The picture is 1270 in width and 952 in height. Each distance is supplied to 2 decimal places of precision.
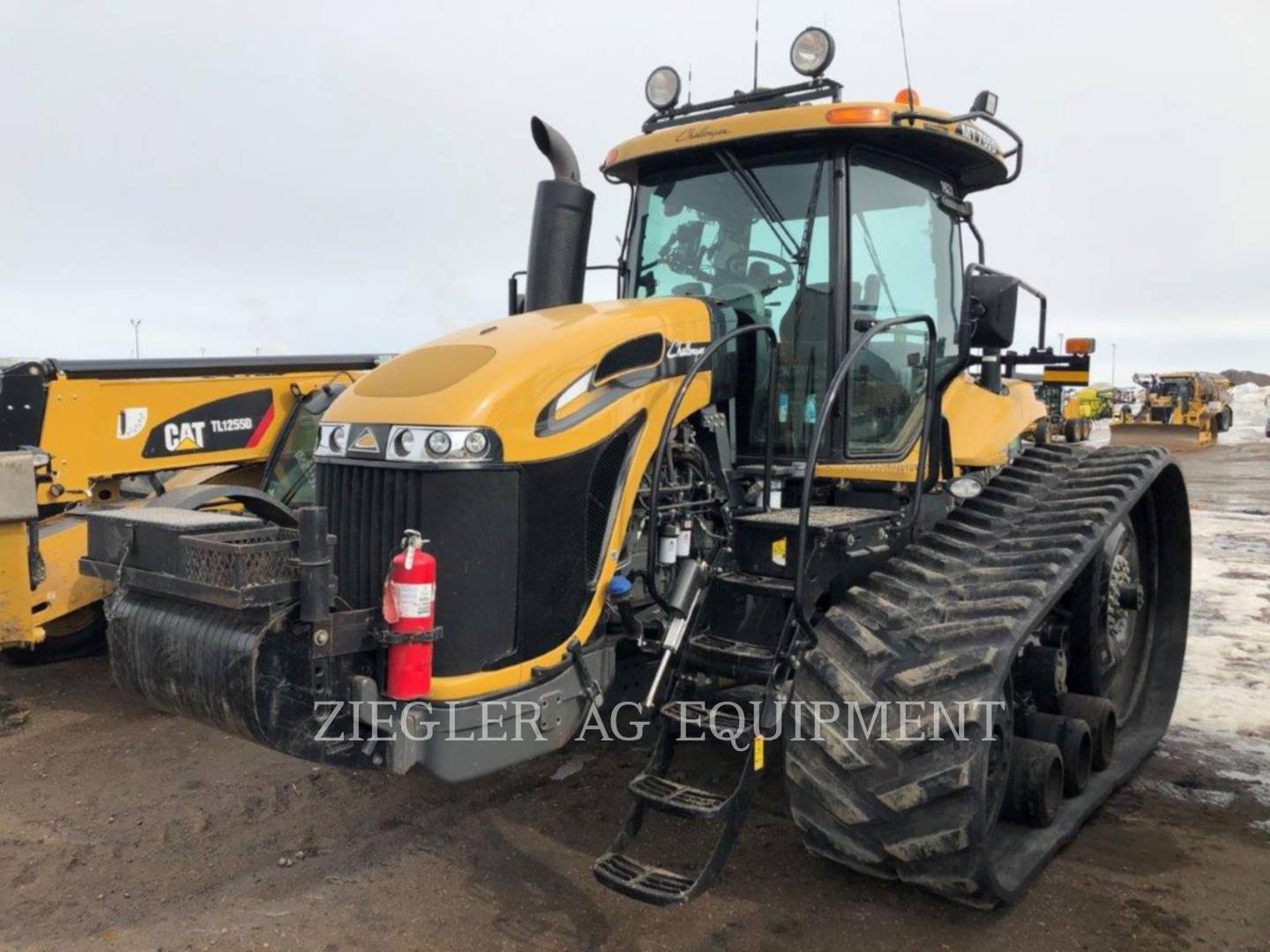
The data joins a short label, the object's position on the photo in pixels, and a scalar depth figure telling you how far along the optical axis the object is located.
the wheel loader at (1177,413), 29.23
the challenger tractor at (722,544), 3.02
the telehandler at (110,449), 5.34
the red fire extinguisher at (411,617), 2.83
